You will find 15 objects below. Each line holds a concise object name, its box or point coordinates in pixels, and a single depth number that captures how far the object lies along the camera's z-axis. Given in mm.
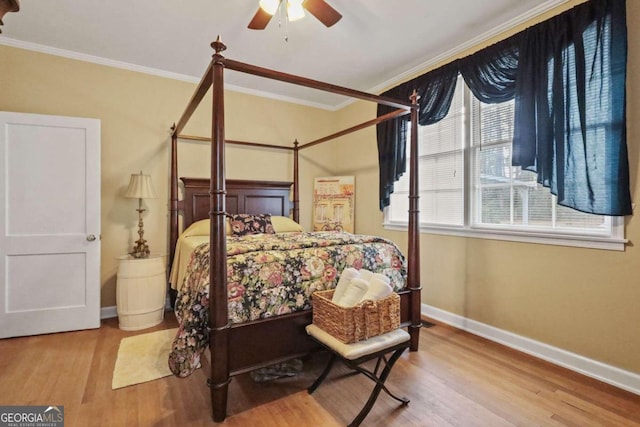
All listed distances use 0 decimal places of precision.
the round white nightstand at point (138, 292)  3018
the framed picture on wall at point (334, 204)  4332
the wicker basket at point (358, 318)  1795
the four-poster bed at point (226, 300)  1748
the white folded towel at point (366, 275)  2094
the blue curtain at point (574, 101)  2035
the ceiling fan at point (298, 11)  2088
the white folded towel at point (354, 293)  1912
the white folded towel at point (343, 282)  2018
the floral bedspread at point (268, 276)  1820
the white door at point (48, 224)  2826
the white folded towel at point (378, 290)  1929
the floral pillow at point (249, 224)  3406
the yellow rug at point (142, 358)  2170
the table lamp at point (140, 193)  3164
